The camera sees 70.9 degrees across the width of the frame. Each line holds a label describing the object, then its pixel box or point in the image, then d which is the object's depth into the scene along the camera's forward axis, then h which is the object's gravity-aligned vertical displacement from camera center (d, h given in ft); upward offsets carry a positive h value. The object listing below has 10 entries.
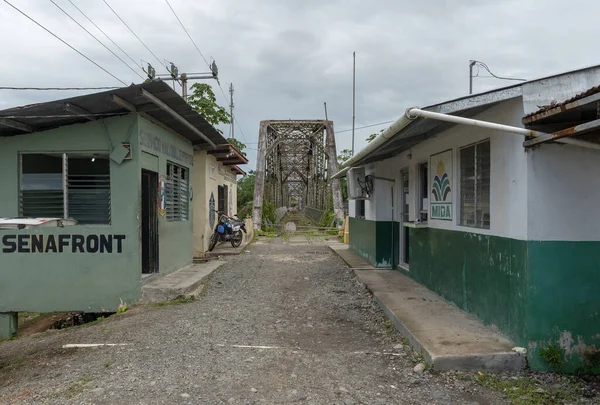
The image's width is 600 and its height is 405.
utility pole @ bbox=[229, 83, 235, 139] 103.65 +27.20
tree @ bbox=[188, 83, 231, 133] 60.64 +14.99
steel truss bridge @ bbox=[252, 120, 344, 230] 73.82 +11.85
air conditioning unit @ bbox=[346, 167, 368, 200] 31.53 +1.58
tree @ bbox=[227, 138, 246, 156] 85.94 +12.53
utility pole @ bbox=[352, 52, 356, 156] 70.57 +18.10
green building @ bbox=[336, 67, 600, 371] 12.55 -0.27
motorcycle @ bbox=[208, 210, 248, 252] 39.63 -2.61
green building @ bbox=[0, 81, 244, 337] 21.21 -0.51
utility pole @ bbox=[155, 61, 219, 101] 48.53 +15.50
